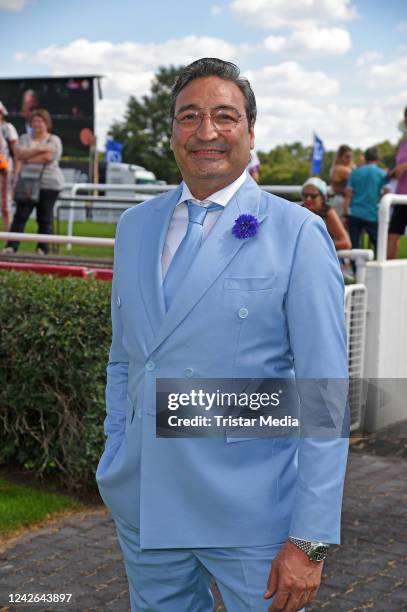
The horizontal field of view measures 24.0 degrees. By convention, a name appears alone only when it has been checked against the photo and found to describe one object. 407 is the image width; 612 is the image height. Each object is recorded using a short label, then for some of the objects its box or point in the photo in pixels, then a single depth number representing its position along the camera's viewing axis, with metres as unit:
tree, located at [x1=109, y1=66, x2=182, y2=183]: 96.25
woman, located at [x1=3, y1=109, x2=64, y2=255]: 11.92
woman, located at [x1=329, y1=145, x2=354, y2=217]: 13.94
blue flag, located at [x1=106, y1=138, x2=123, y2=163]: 41.25
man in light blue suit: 2.48
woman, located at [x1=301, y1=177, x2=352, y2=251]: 8.56
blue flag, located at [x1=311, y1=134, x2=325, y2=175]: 28.66
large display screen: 29.28
